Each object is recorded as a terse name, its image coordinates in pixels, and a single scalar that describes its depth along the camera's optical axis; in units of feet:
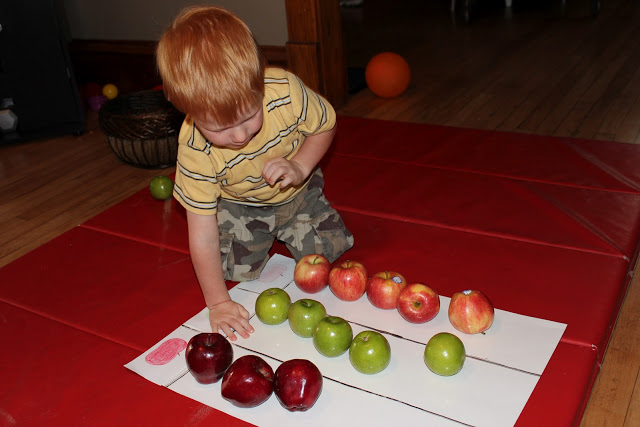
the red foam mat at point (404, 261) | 4.56
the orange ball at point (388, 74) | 10.53
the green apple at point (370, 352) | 4.37
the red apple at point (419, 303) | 4.84
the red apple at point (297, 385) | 4.13
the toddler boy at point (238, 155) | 4.14
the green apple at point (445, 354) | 4.30
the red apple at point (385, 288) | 5.08
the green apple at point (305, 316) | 4.81
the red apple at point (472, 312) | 4.70
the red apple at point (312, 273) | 5.36
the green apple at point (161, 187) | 7.36
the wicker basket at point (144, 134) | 8.36
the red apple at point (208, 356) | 4.43
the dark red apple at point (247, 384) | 4.21
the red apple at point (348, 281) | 5.22
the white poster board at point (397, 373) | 4.16
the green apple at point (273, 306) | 5.02
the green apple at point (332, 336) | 4.54
